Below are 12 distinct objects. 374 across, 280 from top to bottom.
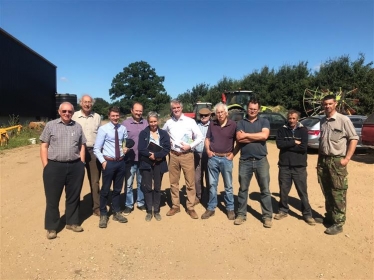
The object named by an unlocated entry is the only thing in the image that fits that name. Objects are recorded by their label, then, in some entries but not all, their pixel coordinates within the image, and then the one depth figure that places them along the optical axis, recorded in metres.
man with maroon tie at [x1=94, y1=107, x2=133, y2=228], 4.25
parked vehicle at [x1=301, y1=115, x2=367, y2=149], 9.84
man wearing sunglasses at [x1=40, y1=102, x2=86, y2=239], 3.83
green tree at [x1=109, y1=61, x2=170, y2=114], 53.06
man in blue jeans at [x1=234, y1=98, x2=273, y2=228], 4.21
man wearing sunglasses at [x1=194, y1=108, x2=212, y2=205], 5.10
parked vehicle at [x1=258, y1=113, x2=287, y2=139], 13.73
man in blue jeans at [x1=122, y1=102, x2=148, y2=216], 4.70
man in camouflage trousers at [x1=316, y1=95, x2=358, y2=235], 3.95
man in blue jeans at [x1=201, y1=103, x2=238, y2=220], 4.42
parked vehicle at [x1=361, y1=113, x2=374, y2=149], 8.29
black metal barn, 17.11
